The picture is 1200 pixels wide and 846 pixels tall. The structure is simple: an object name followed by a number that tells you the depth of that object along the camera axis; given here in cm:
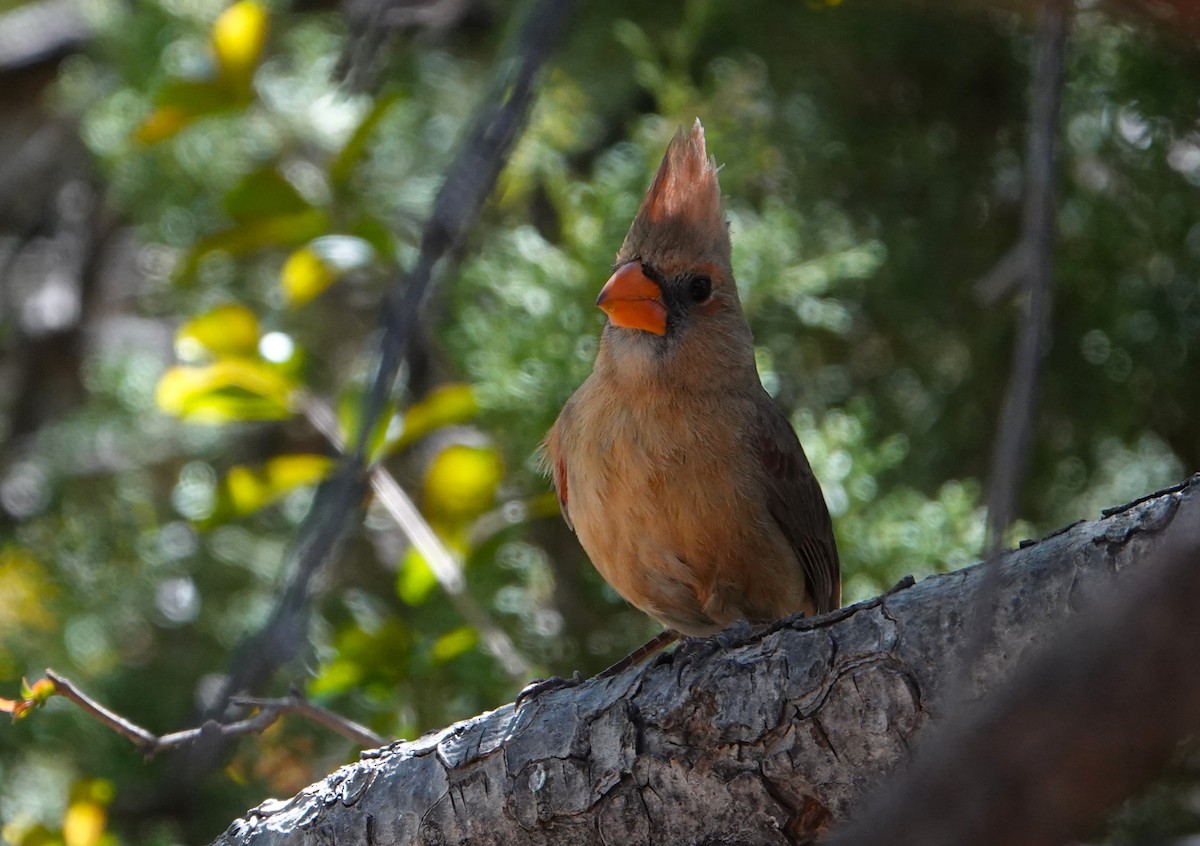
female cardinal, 463
